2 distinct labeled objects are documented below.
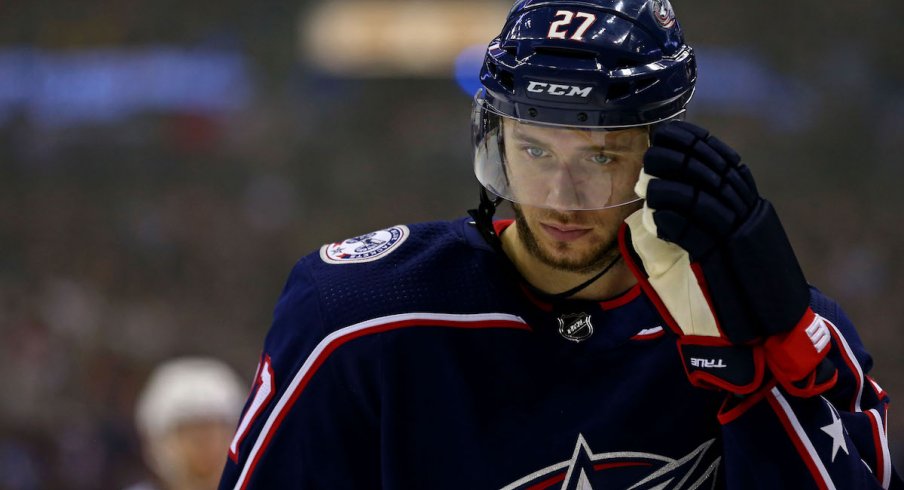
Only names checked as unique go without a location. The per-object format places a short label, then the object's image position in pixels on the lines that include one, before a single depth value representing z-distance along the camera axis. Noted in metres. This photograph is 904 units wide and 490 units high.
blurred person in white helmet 8.04
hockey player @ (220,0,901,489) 7.01
